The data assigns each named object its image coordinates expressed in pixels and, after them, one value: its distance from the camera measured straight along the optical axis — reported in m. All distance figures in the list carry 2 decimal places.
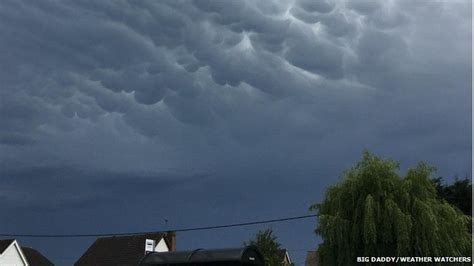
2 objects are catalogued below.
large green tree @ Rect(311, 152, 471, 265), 21.75
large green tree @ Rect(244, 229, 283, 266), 39.19
